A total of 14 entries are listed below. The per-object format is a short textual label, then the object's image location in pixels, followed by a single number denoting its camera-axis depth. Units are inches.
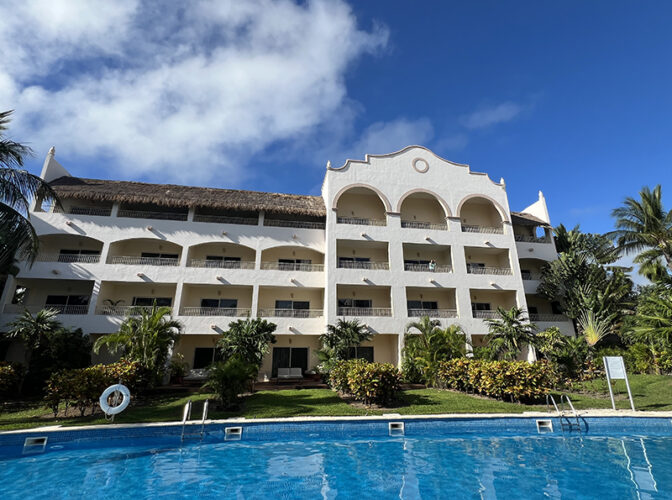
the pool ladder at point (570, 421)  364.2
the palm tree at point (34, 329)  553.0
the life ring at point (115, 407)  346.3
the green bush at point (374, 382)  442.9
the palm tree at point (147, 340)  531.8
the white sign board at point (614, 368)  402.6
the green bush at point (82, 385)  395.5
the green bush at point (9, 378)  478.9
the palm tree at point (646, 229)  804.0
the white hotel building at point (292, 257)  713.0
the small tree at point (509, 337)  633.0
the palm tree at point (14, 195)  431.5
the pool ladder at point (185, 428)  342.3
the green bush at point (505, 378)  461.7
